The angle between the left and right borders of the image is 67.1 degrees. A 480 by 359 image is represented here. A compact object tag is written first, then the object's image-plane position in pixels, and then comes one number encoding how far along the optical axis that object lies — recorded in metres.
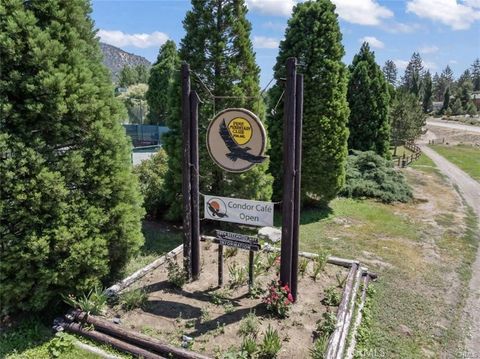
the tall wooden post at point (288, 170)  5.46
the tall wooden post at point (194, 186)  6.29
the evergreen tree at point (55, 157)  4.86
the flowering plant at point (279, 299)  5.71
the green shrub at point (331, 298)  6.14
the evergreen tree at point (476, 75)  110.05
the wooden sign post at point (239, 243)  6.06
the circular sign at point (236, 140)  5.80
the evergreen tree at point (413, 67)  121.13
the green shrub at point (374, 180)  15.69
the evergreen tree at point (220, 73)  9.05
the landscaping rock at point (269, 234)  9.27
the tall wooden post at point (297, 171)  5.66
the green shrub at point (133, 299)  5.82
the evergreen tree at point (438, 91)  106.75
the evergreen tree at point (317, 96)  11.95
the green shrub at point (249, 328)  5.27
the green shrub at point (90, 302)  5.42
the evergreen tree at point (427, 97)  72.75
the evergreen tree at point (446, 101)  73.50
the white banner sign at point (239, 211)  5.95
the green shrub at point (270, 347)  4.75
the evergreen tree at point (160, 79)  30.74
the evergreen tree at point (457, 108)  70.40
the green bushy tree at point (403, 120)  29.83
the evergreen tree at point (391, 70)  134.43
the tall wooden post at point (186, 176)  6.20
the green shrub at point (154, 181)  10.37
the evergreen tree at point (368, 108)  20.70
